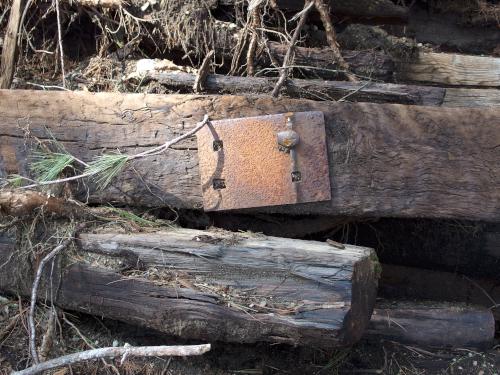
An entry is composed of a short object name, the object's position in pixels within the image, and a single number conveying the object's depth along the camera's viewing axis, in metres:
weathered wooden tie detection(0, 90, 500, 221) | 2.14
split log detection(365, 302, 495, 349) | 2.36
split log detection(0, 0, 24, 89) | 2.61
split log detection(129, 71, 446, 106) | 2.29
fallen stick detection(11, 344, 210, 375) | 1.57
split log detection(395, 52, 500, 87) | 2.77
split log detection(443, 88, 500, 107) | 2.73
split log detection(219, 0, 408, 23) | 2.71
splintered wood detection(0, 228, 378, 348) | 1.86
